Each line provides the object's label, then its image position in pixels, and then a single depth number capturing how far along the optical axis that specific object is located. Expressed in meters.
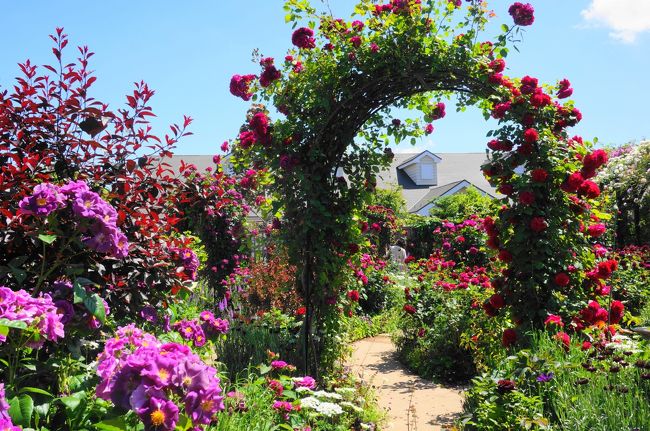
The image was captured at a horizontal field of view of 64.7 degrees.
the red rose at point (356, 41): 4.38
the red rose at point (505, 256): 4.09
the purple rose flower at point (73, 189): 2.07
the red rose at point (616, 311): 3.78
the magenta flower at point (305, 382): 2.86
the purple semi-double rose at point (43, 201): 2.02
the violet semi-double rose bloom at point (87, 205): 2.03
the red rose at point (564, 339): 3.17
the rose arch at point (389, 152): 3.99
